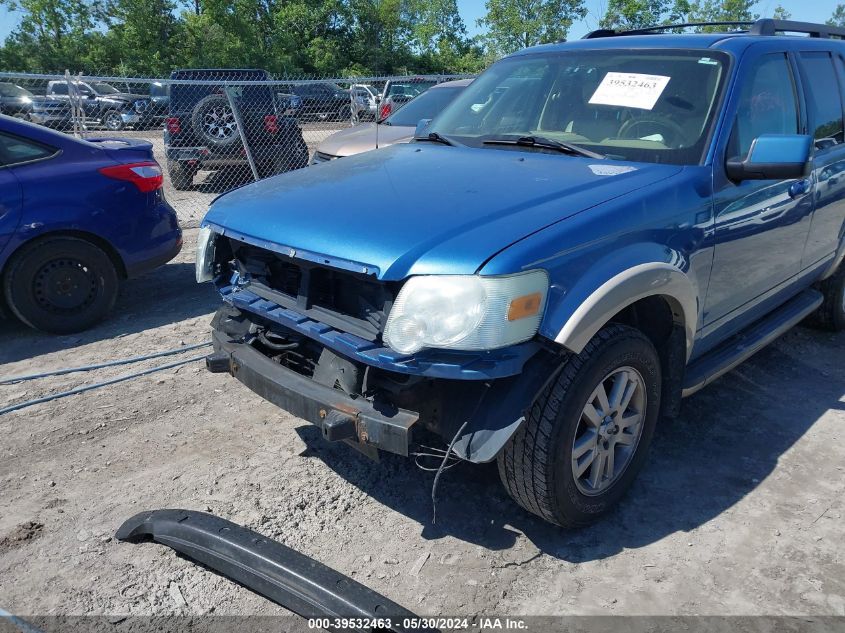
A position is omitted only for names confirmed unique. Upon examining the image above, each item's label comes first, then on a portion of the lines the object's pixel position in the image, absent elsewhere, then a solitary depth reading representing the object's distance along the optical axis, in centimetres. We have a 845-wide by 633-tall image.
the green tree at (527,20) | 3968
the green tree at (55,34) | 3841
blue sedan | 496
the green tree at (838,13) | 5416
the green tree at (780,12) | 3819
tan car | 850
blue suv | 247
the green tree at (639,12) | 3706
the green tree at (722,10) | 3834
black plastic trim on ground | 237
